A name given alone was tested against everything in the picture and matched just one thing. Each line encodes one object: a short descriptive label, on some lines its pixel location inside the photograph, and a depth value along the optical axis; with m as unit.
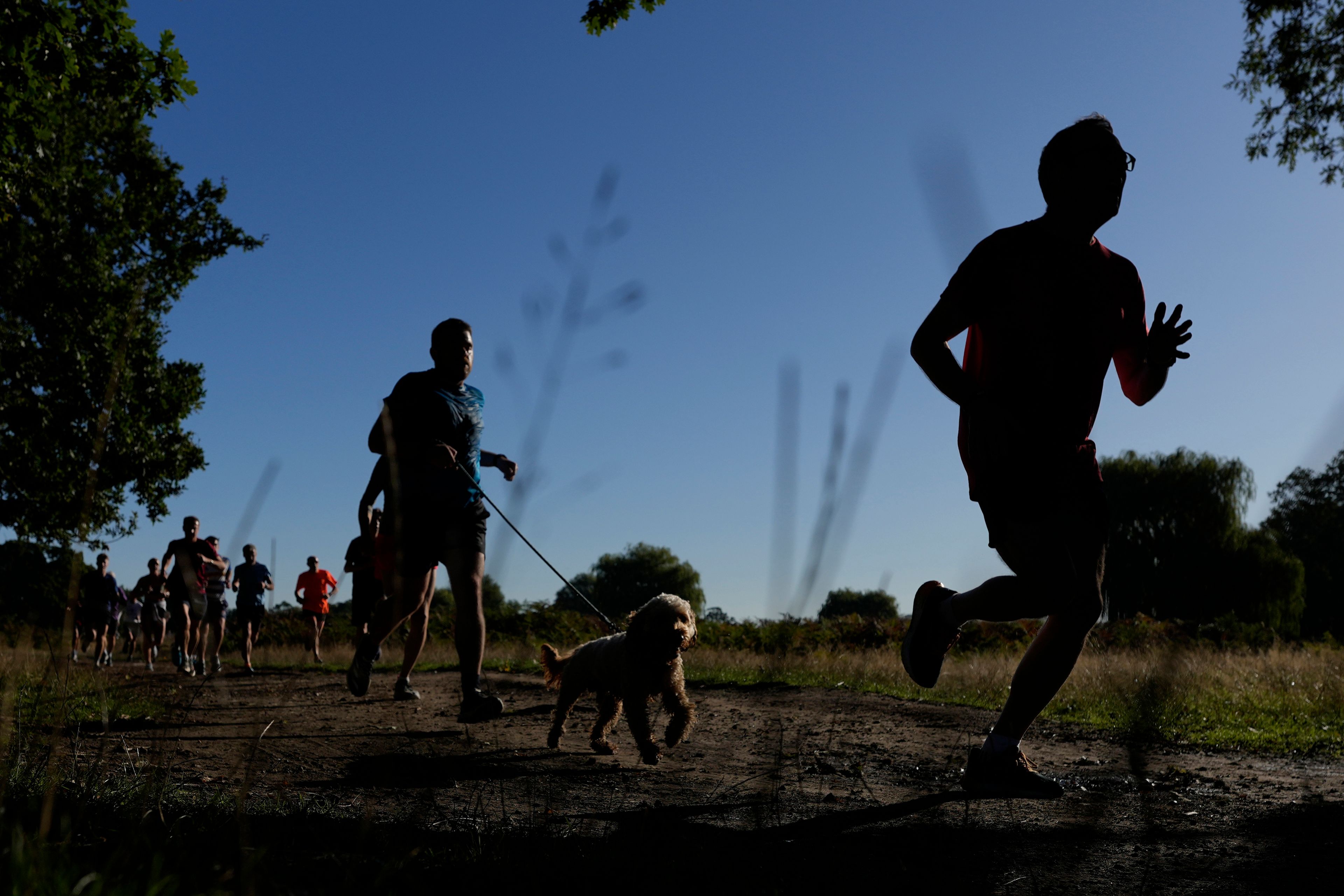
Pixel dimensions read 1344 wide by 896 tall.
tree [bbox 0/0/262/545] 14.12
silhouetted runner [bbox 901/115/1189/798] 2.82
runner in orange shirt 13.52
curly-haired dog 4.39
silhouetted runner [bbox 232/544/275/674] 11.20
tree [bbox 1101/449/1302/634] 30.17
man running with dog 4.70
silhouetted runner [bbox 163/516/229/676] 9.62
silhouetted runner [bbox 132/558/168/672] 12.80
